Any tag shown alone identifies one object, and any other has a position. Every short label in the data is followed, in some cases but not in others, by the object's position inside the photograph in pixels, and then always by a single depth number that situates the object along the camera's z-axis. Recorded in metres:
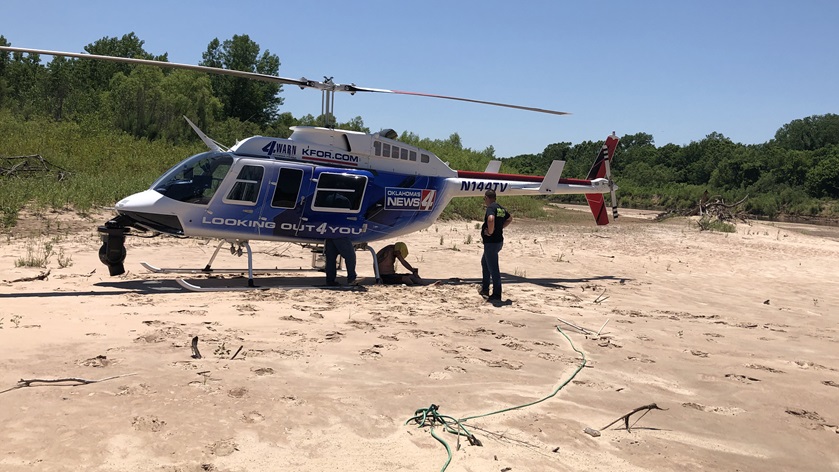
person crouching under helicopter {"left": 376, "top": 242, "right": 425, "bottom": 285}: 11.05
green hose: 4.52
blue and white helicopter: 9.52
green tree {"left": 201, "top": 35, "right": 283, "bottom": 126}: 59.59
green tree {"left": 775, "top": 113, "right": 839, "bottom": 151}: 82.56
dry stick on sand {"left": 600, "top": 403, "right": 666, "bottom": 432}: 4.88
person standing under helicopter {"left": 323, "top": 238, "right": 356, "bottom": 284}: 10.38
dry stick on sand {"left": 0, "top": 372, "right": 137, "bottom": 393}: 4.63
